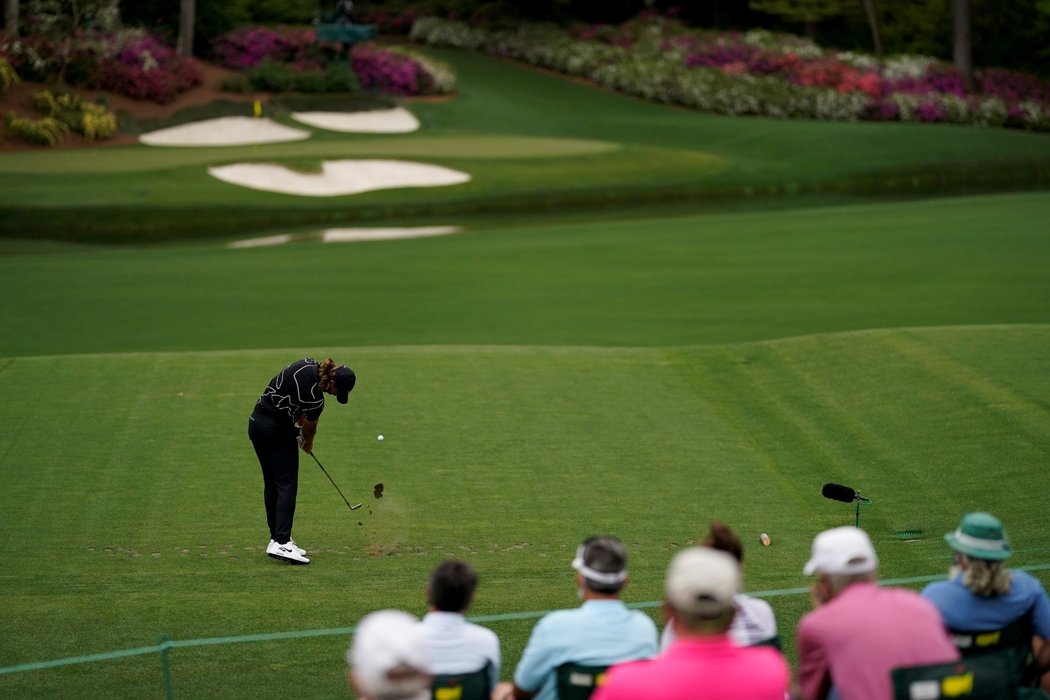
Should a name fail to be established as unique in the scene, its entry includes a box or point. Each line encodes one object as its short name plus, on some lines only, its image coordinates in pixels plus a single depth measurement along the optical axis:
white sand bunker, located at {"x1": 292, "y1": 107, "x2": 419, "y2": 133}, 82.44
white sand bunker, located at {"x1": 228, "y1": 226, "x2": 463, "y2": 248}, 57.87
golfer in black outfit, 18.70
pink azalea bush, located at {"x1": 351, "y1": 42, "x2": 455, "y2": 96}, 90.50
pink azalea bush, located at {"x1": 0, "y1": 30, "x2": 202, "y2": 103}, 78.19
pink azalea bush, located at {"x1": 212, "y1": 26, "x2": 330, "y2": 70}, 88.87
